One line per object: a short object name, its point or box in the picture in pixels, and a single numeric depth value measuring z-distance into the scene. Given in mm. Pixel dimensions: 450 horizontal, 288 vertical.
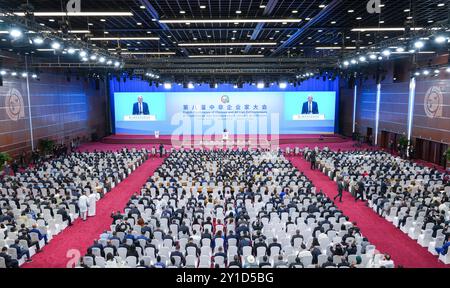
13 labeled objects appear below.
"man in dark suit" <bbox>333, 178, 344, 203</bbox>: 16531
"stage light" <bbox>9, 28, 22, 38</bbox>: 10866
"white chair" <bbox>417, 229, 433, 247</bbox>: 11320
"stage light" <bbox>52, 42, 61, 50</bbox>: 13258
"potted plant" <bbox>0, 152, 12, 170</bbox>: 20403
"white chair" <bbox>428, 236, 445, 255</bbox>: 10703
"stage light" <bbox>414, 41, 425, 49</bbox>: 12528
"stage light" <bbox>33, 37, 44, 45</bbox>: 12148
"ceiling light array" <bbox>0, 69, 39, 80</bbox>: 22812
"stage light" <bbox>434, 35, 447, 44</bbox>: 11486
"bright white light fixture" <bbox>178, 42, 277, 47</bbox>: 22581
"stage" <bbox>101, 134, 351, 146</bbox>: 35781
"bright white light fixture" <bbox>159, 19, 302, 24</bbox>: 14441
